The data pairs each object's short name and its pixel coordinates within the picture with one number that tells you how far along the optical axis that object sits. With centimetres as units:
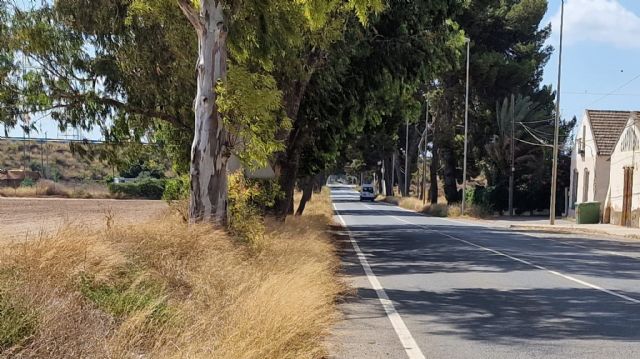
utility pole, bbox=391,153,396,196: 7852
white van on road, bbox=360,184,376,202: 8500
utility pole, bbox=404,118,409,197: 6606
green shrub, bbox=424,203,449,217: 5038
